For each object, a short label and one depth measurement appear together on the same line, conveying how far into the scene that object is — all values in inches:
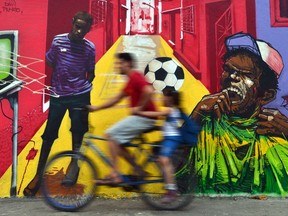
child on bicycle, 183.0
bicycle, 186.9
